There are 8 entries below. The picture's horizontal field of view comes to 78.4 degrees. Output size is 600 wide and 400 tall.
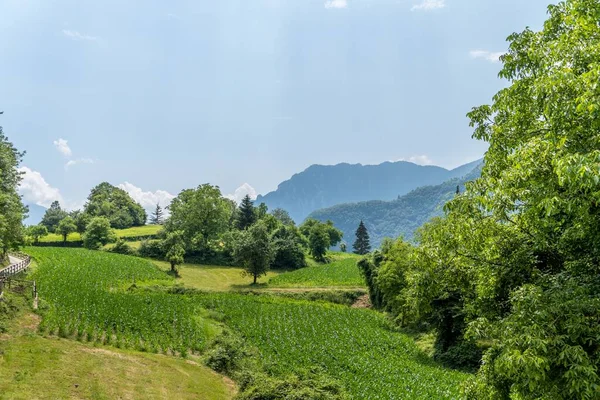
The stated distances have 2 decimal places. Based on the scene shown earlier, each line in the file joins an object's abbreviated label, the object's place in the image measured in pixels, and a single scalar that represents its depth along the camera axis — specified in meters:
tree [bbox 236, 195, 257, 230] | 85.50
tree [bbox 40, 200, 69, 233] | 116.81
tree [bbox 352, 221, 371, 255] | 123.38
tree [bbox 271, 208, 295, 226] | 154.75
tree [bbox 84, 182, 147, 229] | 106.75
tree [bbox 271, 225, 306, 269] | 68.50
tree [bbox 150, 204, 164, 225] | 186.38
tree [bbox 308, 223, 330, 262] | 80.62
